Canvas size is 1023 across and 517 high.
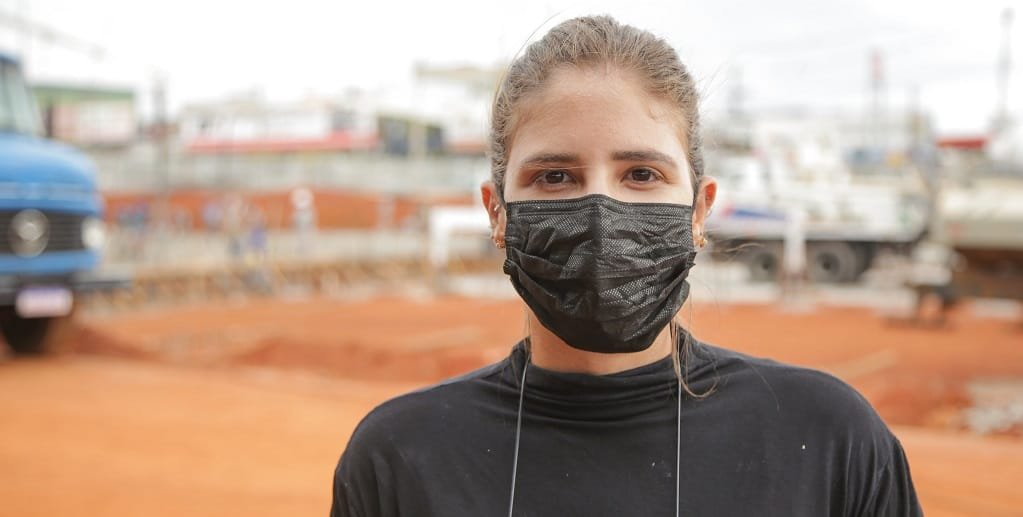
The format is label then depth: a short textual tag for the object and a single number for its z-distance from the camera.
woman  1.73
